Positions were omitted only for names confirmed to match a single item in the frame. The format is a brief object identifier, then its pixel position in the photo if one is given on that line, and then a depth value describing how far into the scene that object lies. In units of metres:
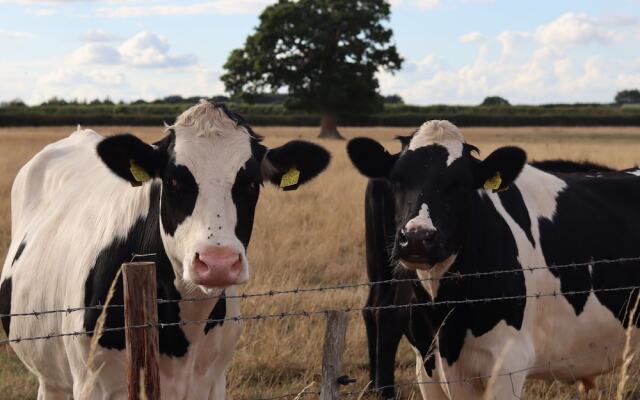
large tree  51.50
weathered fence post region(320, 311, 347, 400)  3.67
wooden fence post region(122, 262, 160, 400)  3.25
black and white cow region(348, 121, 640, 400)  4.86
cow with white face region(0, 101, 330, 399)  3.96
